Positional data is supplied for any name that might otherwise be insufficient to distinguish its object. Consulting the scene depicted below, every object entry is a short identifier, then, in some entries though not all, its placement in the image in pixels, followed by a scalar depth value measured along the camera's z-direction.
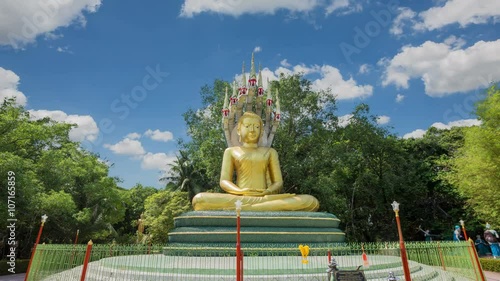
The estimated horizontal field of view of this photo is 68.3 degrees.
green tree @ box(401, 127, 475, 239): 26.45
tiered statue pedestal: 11.80
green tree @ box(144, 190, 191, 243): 25.45
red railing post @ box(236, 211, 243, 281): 6.74
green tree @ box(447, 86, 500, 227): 18.30
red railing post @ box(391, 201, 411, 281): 6.61
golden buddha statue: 13.27
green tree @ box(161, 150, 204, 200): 28.75
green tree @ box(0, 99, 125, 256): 15.73
